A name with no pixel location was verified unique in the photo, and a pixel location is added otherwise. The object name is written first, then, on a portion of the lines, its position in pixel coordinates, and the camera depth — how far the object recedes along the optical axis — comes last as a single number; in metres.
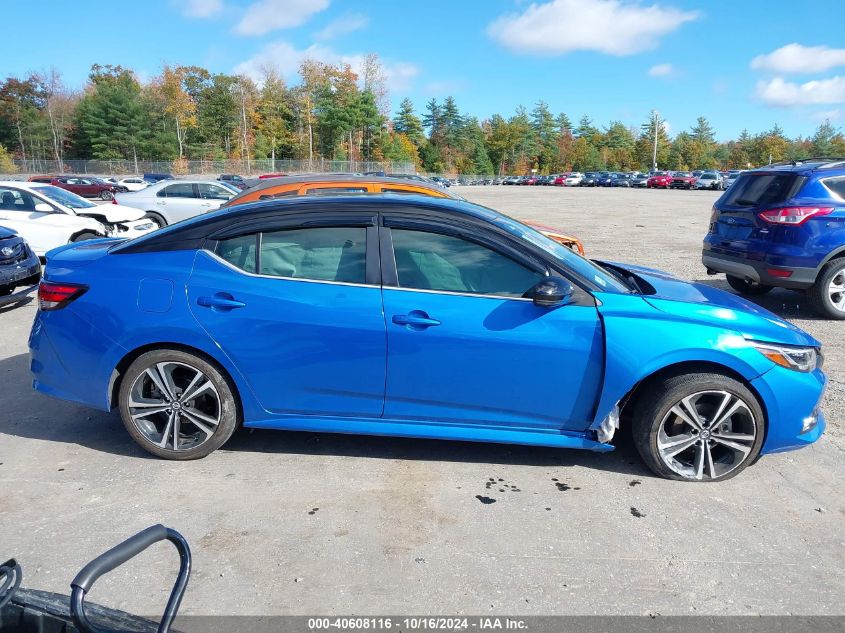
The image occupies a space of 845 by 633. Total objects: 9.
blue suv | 7.30
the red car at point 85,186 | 37.22
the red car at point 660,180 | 60.84
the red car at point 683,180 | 57.88
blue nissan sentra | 3.60
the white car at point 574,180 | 77.00
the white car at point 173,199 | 16.94
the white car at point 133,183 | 39.81
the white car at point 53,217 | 10.68
